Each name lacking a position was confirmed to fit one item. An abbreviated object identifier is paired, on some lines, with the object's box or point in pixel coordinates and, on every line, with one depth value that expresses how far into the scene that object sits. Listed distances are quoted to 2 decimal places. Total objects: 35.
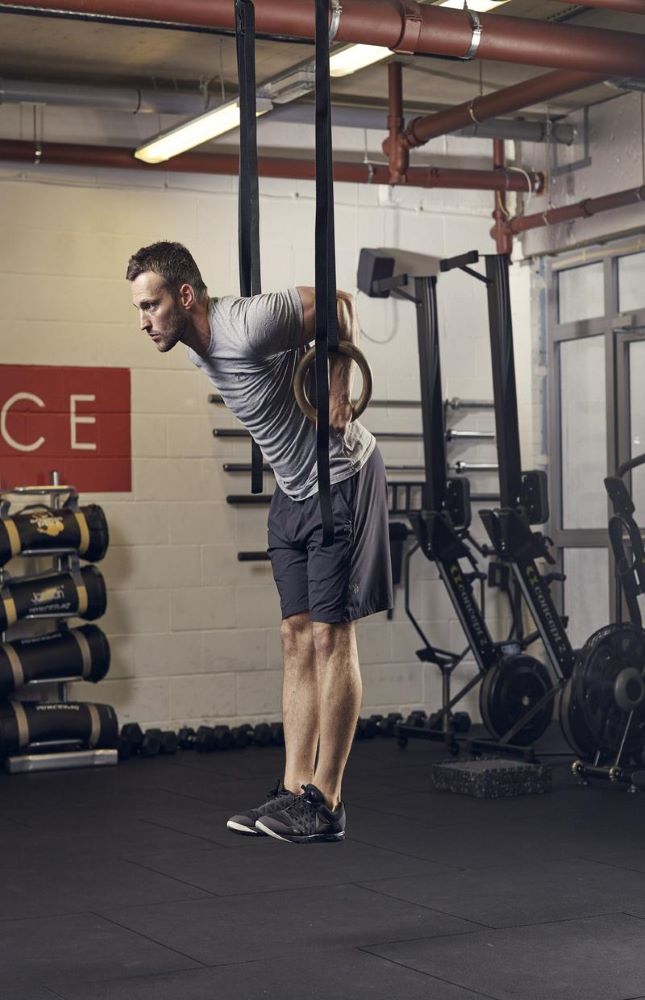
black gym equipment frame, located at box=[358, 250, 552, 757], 6.73
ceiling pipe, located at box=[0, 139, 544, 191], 6.86
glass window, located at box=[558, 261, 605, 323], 7.70
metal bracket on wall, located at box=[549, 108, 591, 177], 7.64
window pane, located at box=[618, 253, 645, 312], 7.36
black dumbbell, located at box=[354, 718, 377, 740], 7.45
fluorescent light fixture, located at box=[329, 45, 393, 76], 5.40
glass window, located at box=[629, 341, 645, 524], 7.37
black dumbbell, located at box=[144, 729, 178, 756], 6.93
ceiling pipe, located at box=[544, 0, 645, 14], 4.87
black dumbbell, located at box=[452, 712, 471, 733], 7.59
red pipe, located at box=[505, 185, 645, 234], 7.08
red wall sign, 6.93
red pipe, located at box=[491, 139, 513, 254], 7.93
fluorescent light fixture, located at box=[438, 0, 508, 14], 5.13
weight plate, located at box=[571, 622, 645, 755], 5.95
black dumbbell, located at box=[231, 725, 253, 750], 7.12
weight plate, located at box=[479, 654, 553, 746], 6.64
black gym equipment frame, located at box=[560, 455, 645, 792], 5.93
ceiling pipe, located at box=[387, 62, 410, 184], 6.74
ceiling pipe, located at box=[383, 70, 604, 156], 6.25
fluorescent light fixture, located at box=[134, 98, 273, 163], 6.11
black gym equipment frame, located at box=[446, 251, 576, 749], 6.55
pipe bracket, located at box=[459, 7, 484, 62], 5.23
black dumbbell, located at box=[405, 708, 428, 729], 7.38
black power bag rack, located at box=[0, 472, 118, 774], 6.49
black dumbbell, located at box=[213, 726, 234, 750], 7.07
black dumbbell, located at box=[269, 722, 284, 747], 7.22
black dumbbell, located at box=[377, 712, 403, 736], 7.50
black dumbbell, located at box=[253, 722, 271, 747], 7.18
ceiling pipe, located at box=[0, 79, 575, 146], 6.54
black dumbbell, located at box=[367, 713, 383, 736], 7.47
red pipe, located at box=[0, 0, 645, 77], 4.80
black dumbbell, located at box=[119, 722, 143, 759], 6.84
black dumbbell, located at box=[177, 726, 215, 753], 7.01
